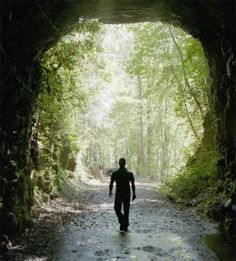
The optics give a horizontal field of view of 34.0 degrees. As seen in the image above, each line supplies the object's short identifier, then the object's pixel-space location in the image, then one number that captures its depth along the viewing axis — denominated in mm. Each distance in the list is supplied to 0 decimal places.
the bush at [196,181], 16047
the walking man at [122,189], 11016
